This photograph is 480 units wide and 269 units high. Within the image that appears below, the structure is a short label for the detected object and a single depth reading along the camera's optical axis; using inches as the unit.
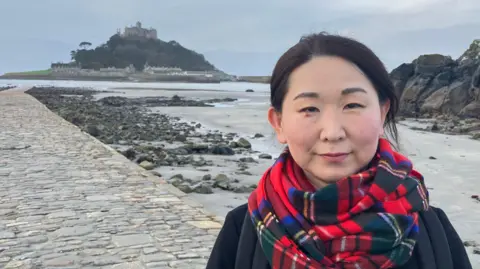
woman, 54.6
